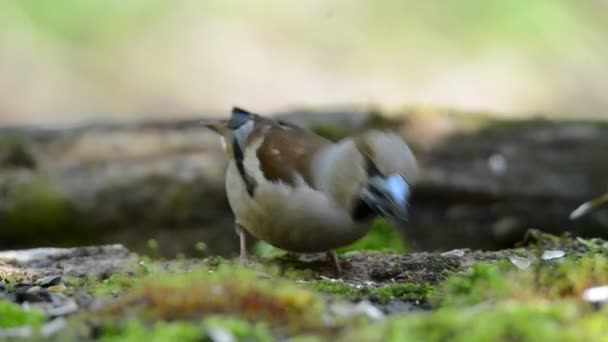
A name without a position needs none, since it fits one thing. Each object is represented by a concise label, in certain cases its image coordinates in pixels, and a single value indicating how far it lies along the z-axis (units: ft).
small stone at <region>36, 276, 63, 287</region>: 30.52
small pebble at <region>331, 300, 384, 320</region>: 22.82
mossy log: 48.11
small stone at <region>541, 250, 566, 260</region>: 33.68
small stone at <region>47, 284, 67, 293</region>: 28.53
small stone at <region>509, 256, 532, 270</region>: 30.73
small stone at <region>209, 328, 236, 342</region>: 19.93
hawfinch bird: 30.37
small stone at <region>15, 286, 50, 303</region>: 25.27
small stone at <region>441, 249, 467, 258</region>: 35.89
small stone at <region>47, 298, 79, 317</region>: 23.39
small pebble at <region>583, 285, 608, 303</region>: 23.00
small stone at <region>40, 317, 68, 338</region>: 21.03
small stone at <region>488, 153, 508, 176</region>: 49.49
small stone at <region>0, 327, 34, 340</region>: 20.95
